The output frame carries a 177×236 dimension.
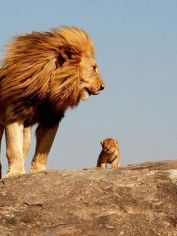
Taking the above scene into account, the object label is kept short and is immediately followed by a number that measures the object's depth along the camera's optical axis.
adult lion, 13.14
